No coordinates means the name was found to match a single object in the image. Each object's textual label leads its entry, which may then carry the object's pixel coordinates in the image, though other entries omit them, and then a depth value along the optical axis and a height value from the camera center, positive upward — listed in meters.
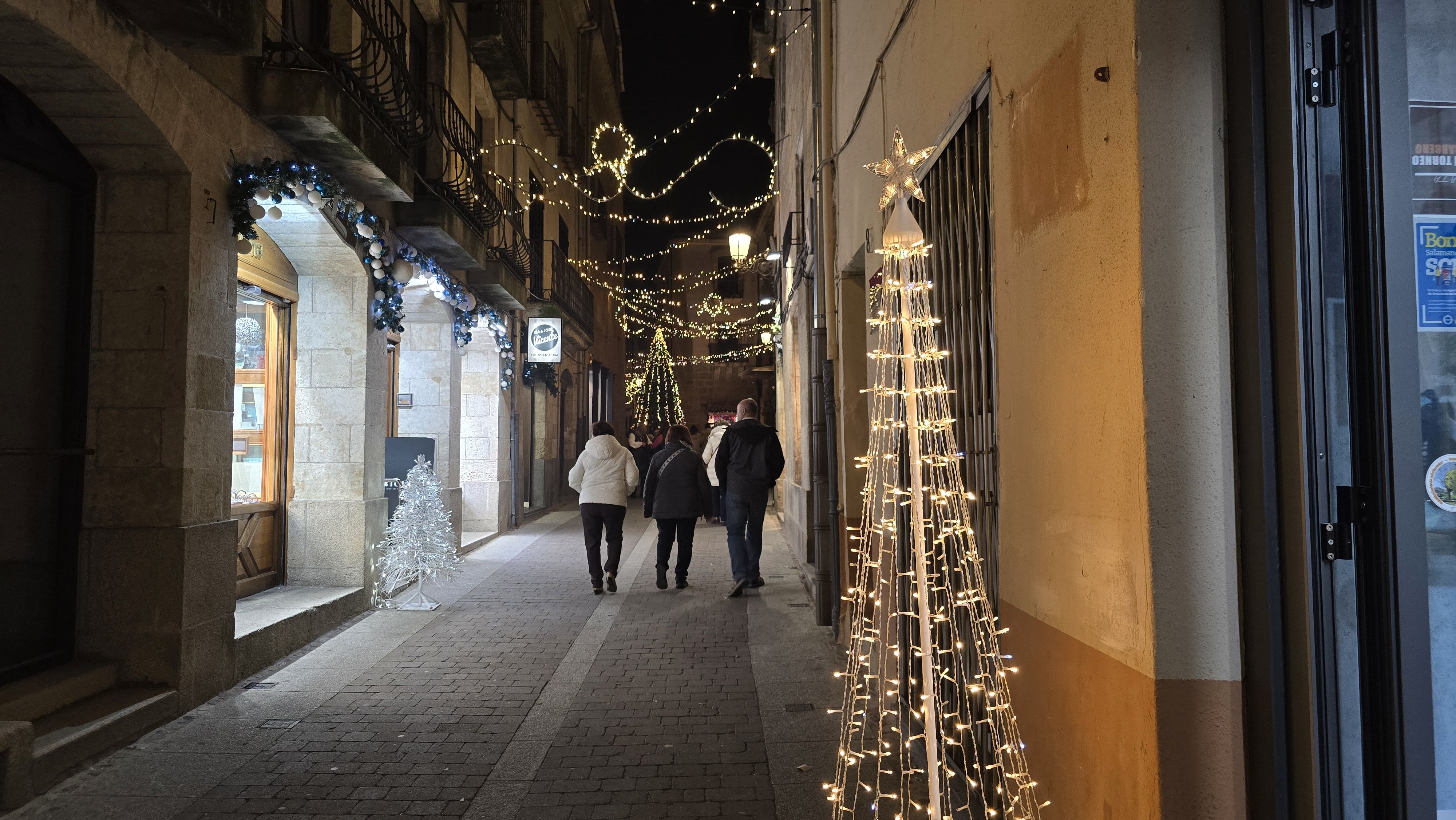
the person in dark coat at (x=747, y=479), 9.37 -0.33
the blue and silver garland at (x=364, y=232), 6.28 +1.92
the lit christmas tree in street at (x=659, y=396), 33.88 +1.95
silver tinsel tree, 8.75 -0.93
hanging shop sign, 16.27 +1.90
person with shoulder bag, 9.72 -0.55
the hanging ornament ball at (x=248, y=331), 8.14 +1.07
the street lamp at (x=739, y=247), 16.45 +3.64
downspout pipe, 7.71 +0.32
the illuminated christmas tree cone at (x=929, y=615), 3.19 -0.67
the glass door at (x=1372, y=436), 2.25 +0.02
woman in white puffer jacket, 9.47 -0.45
